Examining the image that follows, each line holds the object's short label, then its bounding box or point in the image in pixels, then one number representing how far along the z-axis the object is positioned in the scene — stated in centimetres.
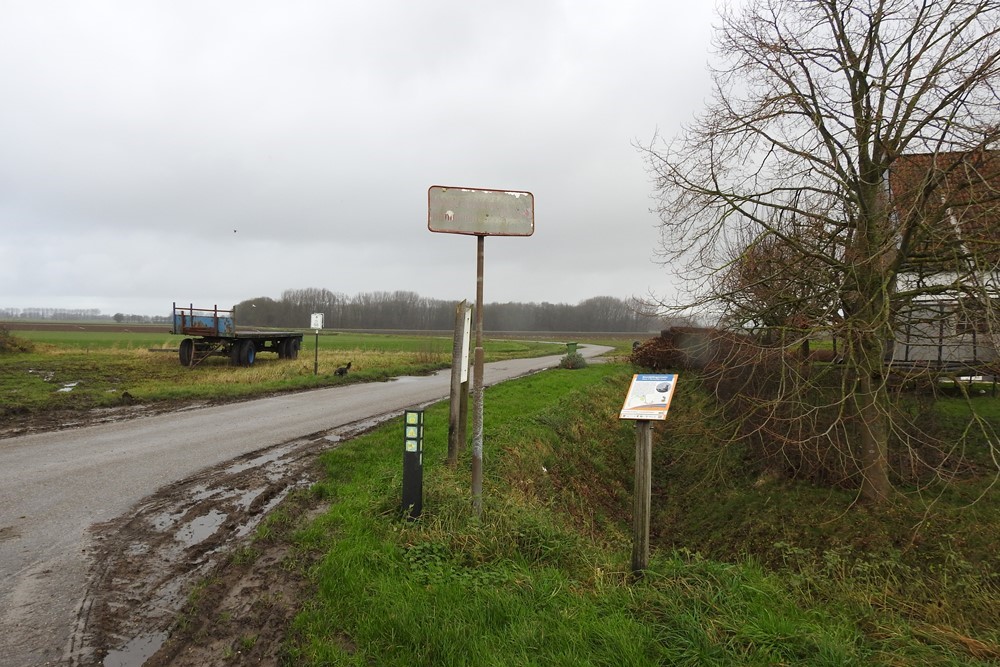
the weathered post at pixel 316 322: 1881
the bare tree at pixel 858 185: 624
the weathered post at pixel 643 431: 374
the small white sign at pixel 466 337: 567
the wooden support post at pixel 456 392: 560
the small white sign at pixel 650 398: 369
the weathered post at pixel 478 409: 450
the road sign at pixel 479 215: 444
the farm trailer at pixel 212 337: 2066
